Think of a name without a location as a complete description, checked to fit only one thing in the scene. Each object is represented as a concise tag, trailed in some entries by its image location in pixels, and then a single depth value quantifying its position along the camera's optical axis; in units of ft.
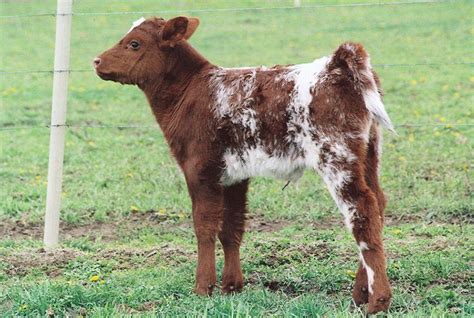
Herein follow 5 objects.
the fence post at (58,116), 39.70
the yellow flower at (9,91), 78.35
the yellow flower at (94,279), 33.85
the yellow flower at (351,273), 33.17
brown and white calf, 28.36
